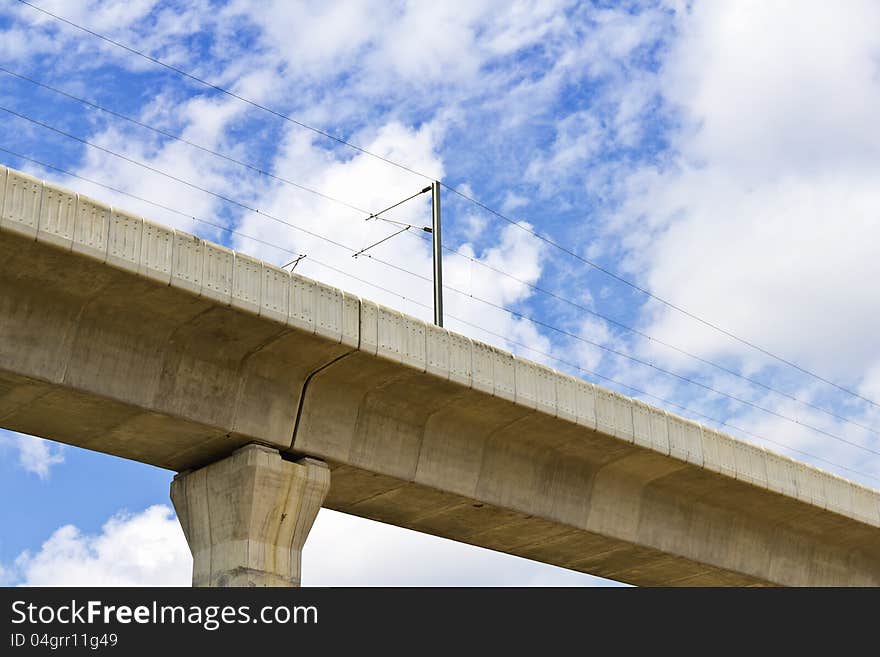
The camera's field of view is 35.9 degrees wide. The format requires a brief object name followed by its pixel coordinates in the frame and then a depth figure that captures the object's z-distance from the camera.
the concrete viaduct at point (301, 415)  18.03
